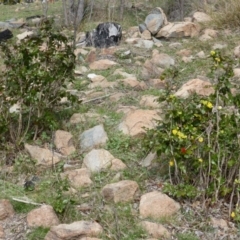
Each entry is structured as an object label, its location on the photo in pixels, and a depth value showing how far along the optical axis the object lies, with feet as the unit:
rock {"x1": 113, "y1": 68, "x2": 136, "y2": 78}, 16.63
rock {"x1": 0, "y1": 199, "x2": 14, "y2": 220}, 9.78
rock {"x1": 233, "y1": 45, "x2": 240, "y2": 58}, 17.99
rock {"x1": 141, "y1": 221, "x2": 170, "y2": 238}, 9.12
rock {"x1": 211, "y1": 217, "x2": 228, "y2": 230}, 9.45
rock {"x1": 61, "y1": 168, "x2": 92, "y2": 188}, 10.62
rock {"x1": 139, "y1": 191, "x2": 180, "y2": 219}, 9.67
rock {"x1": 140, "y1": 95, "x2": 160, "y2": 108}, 13.99
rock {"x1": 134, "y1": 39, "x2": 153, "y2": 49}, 20.38
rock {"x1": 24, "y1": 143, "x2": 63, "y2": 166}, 11.53
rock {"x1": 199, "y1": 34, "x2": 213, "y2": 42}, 20.21
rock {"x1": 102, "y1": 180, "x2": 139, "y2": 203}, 9.96
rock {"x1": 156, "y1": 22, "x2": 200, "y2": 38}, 21.26
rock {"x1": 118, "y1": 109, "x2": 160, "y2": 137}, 12.32
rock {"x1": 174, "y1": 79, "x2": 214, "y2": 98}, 14.03
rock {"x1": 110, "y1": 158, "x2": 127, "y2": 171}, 11.19
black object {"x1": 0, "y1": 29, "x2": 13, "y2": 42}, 23.49
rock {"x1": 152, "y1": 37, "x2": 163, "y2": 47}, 20.53
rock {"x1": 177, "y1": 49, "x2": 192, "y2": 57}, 18.83
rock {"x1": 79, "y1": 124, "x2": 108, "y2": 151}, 12.22
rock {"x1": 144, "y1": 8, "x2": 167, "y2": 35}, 21.89
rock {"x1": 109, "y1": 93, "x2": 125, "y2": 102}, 14.72
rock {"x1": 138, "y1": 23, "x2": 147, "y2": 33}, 22.13
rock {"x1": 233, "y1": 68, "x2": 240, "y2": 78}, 15.87
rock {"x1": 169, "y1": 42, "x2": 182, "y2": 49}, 20.19
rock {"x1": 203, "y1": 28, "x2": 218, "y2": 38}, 20.55
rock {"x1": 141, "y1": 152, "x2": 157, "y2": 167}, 11.22
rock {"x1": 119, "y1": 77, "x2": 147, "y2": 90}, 15.65
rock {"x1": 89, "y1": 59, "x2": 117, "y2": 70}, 17.83
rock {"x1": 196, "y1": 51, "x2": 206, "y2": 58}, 18.40
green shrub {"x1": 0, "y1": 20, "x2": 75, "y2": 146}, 12.03
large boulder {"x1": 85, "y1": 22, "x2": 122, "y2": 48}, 20.89
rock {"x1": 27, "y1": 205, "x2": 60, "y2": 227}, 9.32
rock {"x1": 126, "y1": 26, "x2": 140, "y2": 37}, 22.23
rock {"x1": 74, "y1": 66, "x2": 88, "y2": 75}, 17.22
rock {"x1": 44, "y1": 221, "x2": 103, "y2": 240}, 8.77
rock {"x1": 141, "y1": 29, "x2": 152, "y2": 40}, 21.36
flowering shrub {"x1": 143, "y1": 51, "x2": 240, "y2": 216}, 9.71
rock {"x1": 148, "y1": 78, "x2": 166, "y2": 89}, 15.70
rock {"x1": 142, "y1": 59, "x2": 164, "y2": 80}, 16.74
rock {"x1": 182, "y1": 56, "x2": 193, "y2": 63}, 18.06
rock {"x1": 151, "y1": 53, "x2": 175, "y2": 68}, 17.49
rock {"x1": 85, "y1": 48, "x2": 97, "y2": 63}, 18.79
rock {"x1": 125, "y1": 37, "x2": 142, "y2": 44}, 20.73
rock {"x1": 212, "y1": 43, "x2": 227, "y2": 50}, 19.23
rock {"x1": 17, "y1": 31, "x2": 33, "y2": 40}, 23.56
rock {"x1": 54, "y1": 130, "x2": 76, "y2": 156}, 12.08
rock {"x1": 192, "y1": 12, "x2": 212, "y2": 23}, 22.47
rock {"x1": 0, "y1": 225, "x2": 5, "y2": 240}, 9.34
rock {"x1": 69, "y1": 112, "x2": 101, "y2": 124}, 13.27
